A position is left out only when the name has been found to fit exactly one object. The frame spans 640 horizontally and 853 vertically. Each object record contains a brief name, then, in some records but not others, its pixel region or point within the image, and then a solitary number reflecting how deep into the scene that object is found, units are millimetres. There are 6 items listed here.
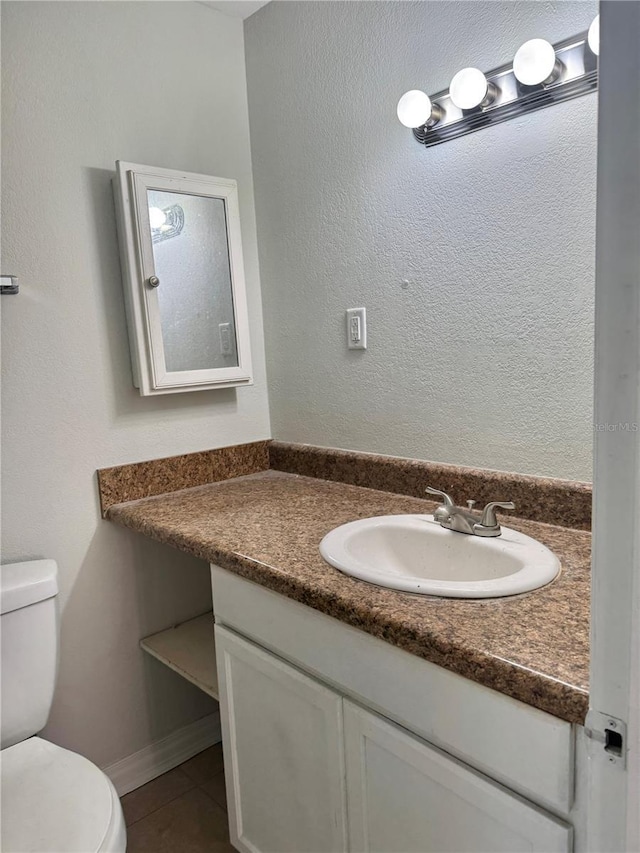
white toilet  1056
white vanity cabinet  774
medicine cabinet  1560
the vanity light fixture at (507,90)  1093
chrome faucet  1172
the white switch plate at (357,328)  1610
